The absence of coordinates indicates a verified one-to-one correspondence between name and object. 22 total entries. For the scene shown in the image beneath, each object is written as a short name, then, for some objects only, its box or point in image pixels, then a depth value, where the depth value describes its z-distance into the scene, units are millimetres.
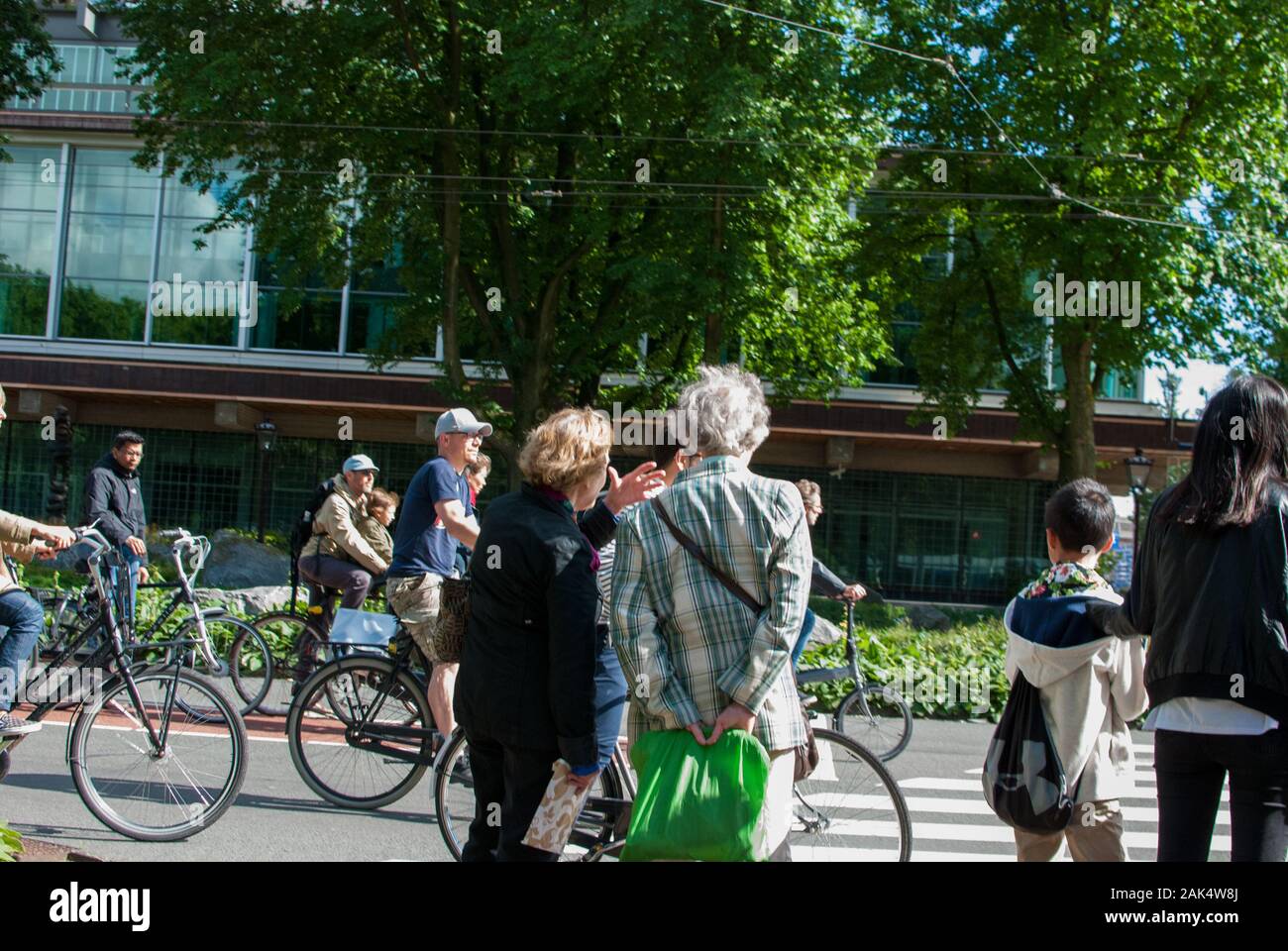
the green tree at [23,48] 16750
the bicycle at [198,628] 8352
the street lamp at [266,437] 27016
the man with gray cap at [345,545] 9094
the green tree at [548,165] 16234
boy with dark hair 3828
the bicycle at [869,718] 8539
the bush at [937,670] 11766
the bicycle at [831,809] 4848
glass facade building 30266
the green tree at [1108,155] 17594
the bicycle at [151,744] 5648
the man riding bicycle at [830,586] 7843
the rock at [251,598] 13109
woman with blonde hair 3979
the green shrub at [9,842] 3971
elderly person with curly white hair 3621
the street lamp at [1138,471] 23531
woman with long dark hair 3271
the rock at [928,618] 20531
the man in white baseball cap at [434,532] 6359
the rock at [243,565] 21969
